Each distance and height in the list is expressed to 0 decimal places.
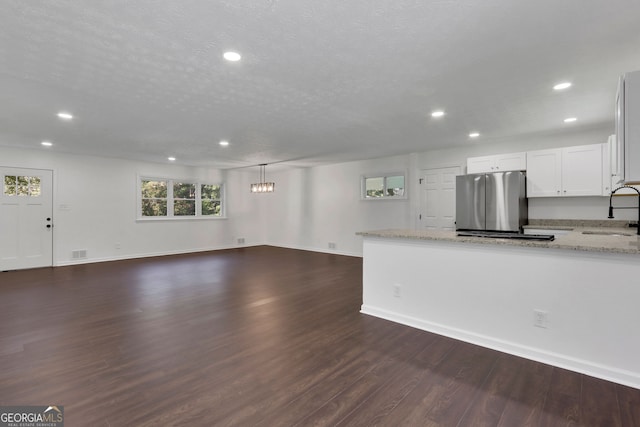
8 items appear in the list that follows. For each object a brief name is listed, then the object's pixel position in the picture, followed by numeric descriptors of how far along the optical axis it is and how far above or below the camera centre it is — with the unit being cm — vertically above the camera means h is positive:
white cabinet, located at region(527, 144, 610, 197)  437 +63
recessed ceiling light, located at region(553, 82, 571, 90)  305 +129
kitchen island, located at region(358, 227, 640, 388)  227 -70
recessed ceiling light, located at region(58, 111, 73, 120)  391 +130
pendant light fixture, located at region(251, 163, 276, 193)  774 +71
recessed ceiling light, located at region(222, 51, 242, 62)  245 +128
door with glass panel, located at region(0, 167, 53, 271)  611 -4
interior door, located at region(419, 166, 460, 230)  621 +34
